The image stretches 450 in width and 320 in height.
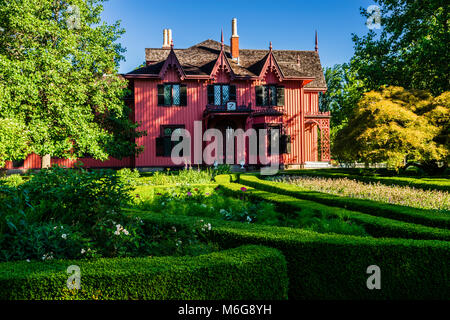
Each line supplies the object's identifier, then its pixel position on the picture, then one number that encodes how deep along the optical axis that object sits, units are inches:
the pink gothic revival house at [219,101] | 865.5
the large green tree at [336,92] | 1579.7
